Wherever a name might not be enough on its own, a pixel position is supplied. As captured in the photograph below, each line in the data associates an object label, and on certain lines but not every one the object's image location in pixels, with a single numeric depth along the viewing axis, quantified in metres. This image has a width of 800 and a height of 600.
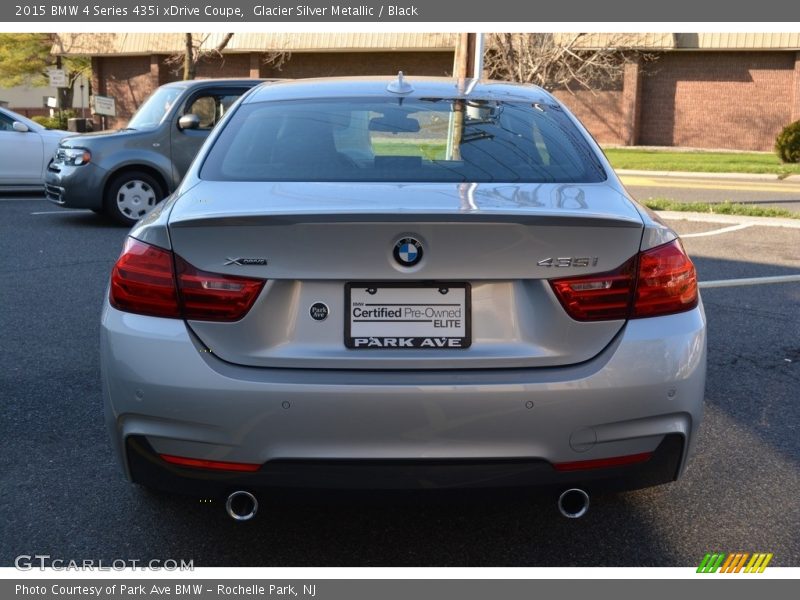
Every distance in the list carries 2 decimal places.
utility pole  15.02
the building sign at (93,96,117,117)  22.36
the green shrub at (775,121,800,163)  27.00
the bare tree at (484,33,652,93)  30.22
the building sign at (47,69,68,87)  33.62
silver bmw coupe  3.12
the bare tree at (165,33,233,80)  33.03
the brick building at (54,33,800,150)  35.34
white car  15.94
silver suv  12.32
